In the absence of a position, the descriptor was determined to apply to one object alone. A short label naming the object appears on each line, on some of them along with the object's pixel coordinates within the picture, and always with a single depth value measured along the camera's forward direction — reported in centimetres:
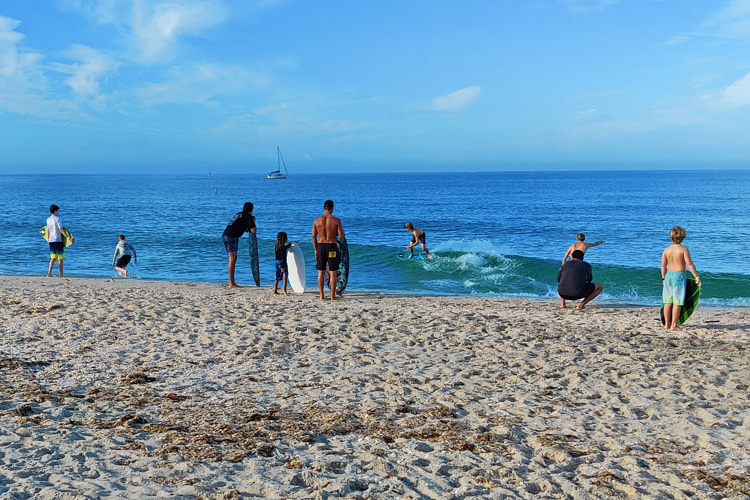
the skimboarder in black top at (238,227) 1139
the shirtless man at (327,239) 1030
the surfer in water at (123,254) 1492
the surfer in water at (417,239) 1838
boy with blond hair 826
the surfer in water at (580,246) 1050
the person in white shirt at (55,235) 1300
